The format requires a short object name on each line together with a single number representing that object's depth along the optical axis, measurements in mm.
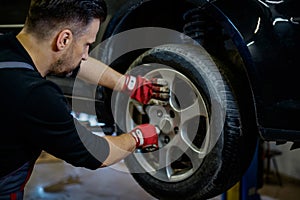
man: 1236
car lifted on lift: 1354
